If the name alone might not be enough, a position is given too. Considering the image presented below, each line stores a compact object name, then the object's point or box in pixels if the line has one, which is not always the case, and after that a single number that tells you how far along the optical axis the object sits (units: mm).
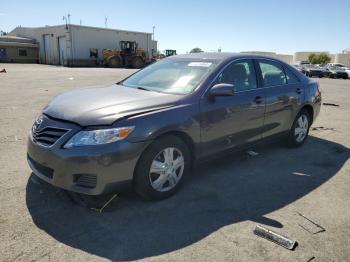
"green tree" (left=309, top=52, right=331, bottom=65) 69750
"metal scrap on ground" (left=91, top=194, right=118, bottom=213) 3473
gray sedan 3230
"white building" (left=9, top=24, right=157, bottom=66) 43812
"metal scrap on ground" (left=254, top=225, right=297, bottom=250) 2967
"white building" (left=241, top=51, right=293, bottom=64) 78100
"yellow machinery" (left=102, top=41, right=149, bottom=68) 39562
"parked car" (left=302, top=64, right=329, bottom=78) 32250
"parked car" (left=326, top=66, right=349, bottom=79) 31017
